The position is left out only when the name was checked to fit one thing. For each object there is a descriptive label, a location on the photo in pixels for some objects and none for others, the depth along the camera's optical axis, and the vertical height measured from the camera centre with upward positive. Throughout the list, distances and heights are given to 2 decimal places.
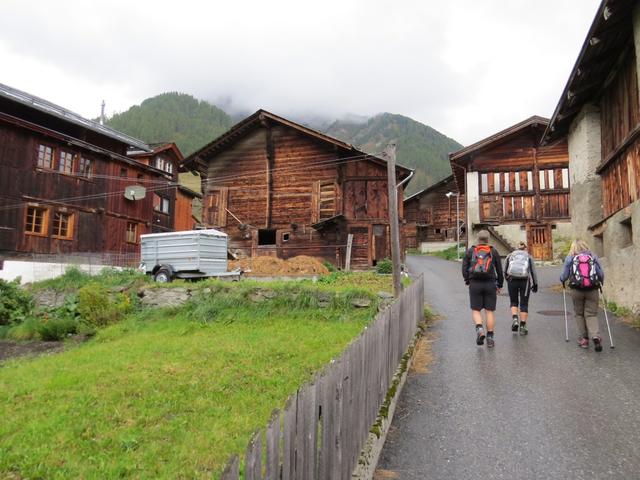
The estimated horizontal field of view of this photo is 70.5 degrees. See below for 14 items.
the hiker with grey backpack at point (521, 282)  8.99 -0.28
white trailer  17.98 +0.33
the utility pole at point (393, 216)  11.58 +1.33
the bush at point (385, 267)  20.33 -0.05
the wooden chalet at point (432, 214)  48.31 +5.78
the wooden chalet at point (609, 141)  9.39 +3.27
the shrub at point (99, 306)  14.05 -1.41
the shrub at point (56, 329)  13.06 -1.98
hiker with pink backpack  7.41 -0.28
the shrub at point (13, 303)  15.33 -1.49
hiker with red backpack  7.93 -0.24
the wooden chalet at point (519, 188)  25.75 +4.65
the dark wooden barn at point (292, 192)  23.98 +4.04
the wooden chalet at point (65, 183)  21.28 +4.23
